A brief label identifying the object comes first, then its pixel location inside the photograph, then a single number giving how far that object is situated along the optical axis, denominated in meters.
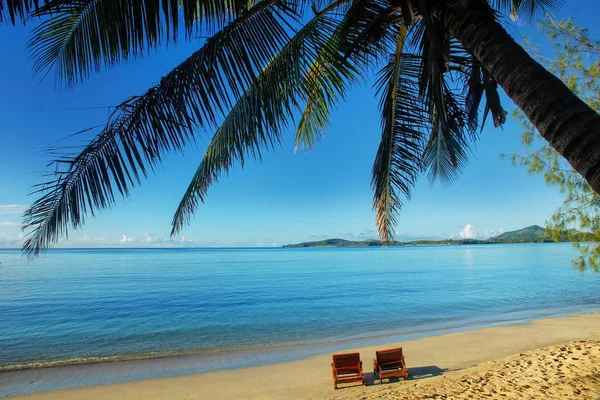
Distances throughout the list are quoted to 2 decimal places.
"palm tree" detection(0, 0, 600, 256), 2.15
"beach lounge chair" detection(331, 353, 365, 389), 7.99
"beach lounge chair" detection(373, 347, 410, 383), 8.18
